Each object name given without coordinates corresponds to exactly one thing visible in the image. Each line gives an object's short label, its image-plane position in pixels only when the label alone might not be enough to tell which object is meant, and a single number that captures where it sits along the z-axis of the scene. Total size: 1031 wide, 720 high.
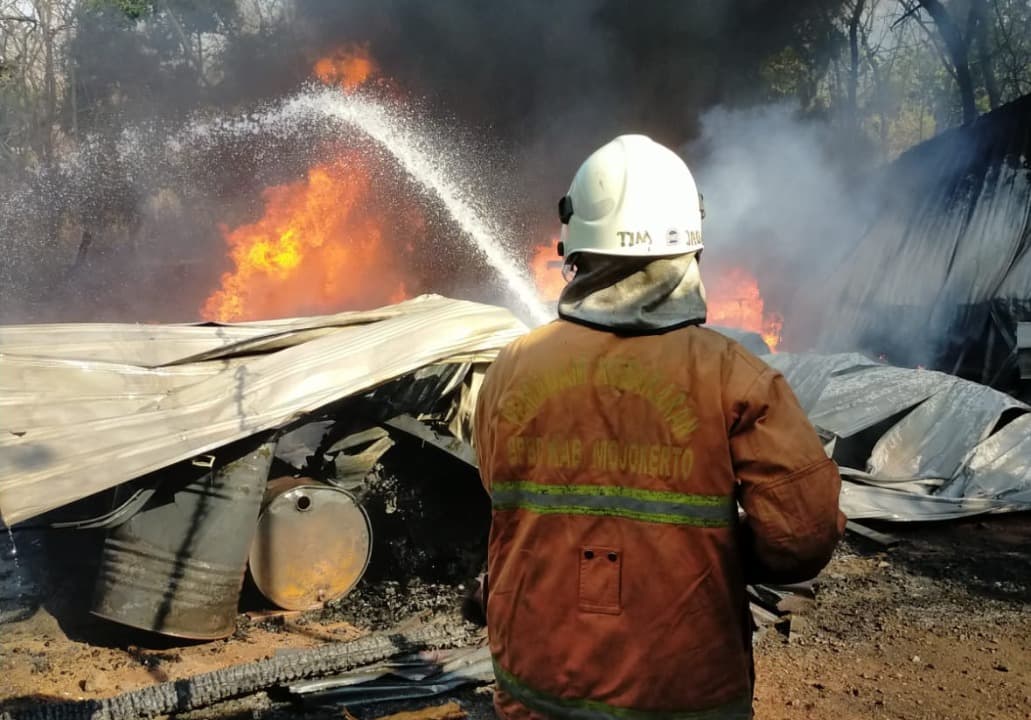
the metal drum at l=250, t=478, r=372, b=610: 5.05
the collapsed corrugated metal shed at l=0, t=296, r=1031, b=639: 4.48
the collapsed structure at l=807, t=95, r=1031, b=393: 9.67
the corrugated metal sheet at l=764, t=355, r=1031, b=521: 6.27
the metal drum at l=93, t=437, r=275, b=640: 4.61
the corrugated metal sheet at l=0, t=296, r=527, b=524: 4.33
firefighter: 1.62
